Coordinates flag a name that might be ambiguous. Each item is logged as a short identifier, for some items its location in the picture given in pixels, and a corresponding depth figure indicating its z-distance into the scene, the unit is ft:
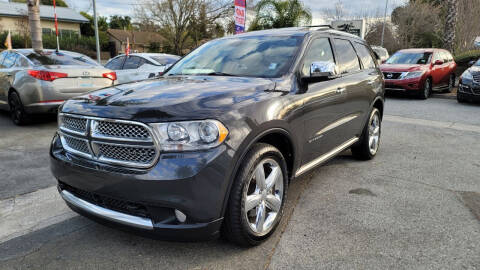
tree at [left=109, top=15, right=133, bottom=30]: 216.74
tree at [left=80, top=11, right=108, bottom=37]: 166.20
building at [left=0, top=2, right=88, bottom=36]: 132.36
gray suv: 7.43
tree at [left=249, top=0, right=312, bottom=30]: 70.69
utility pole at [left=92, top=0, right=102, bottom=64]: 55.03
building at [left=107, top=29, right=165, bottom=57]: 108.17
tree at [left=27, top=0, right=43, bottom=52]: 33.83
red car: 38.78
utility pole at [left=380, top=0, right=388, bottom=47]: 113.54
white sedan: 30.60
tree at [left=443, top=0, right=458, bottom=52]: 54.54
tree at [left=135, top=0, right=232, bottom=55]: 90.38
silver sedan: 21.44
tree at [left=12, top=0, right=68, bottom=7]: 183.17
